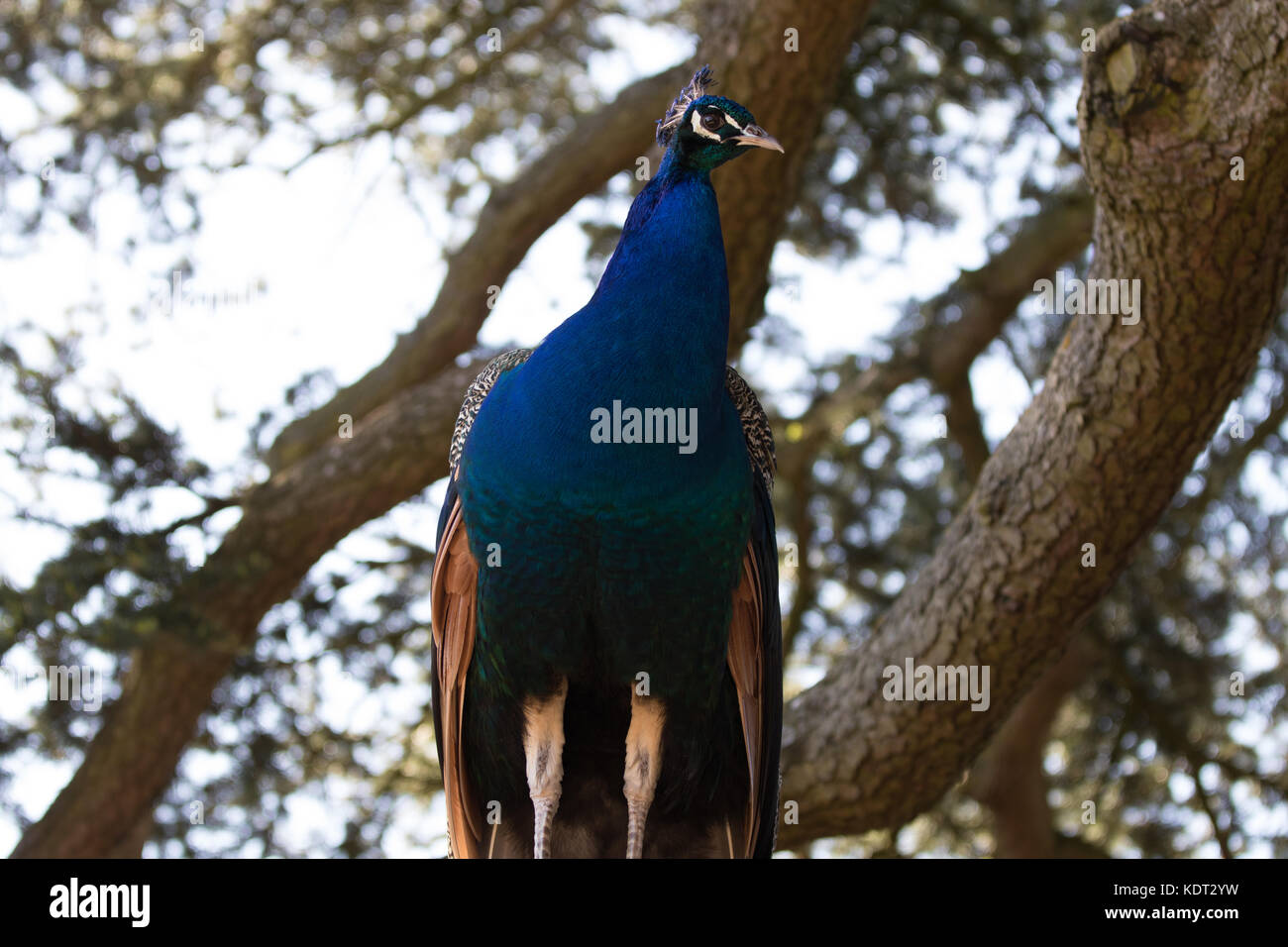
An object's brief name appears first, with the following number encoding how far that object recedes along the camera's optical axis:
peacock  3.84
